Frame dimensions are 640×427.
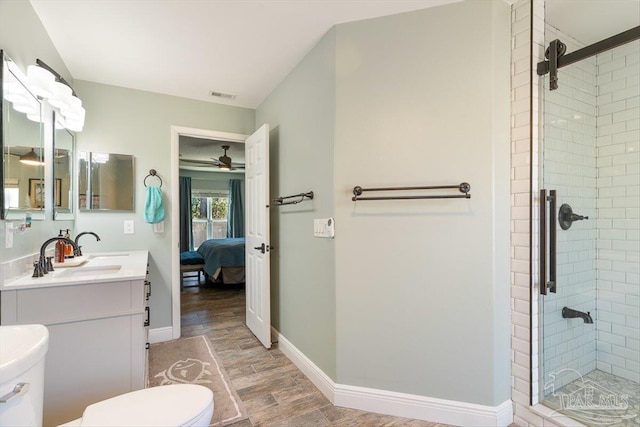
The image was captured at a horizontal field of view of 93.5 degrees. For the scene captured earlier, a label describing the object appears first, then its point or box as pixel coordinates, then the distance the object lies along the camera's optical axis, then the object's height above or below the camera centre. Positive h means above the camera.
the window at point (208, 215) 7.43 -0.06
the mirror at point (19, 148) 1.47 +0.36
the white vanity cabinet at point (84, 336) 1.38 -0.59
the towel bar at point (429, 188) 1.66 +0.13
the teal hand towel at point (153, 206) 2.81 +0.06
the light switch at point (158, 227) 2.92 -0.14
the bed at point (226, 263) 4.83 -0.81
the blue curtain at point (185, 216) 7.01 -0.08
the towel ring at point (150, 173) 2.89 +0.38
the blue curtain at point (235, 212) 7.58 +0.02
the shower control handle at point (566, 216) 1.85 -0.03
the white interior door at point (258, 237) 2.71 -0.24
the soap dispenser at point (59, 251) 2.02 -0.26
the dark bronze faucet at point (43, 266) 1.56 -0.29
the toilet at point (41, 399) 0.82 -0.67
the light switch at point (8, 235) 1.49 -0.11
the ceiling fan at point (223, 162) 5.19 +1.08
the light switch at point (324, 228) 1.97 -0.10
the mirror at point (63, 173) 2.17 +0.31
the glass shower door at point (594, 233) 1.83 -0.14
